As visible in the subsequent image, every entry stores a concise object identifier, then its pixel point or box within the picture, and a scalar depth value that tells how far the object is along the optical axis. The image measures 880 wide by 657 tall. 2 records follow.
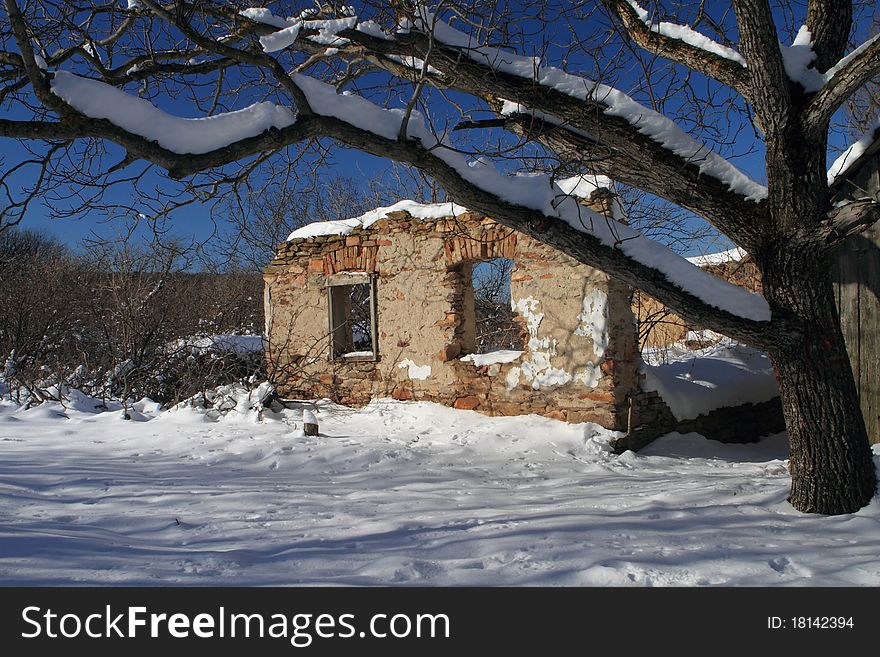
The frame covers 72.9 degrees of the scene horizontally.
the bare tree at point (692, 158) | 3.24
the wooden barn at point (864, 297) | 4.79
